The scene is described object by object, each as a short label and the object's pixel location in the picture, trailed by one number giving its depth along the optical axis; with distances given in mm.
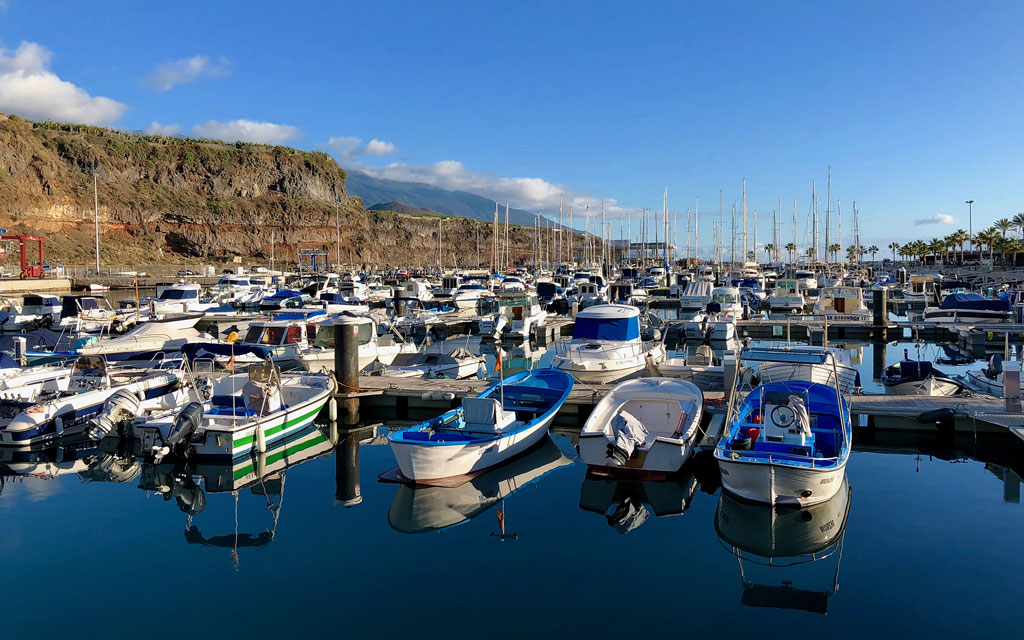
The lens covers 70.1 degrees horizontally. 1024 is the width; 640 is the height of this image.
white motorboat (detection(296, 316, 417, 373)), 24047
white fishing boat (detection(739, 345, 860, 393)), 17250
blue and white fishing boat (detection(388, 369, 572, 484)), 13211
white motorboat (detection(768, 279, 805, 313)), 44812
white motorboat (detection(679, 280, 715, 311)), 43688
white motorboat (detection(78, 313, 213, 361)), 21766
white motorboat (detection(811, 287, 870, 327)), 41812
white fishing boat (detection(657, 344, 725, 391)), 20234
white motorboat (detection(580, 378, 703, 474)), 13461
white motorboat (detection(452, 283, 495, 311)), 45875
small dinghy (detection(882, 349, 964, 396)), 19234
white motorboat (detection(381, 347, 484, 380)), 22375
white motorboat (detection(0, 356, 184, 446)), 15984
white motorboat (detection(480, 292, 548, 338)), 35281
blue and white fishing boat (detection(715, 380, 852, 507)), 11547
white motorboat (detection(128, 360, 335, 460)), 14758
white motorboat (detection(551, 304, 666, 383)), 22156
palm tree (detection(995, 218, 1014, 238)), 100456
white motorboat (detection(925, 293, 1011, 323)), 37703
